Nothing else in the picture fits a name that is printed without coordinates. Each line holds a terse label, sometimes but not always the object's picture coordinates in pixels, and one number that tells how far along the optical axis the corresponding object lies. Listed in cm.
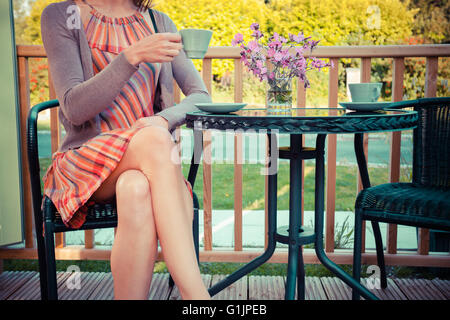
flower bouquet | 156
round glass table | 122
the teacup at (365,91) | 153
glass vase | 159
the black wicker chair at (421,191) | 143
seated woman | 121
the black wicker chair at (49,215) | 136
